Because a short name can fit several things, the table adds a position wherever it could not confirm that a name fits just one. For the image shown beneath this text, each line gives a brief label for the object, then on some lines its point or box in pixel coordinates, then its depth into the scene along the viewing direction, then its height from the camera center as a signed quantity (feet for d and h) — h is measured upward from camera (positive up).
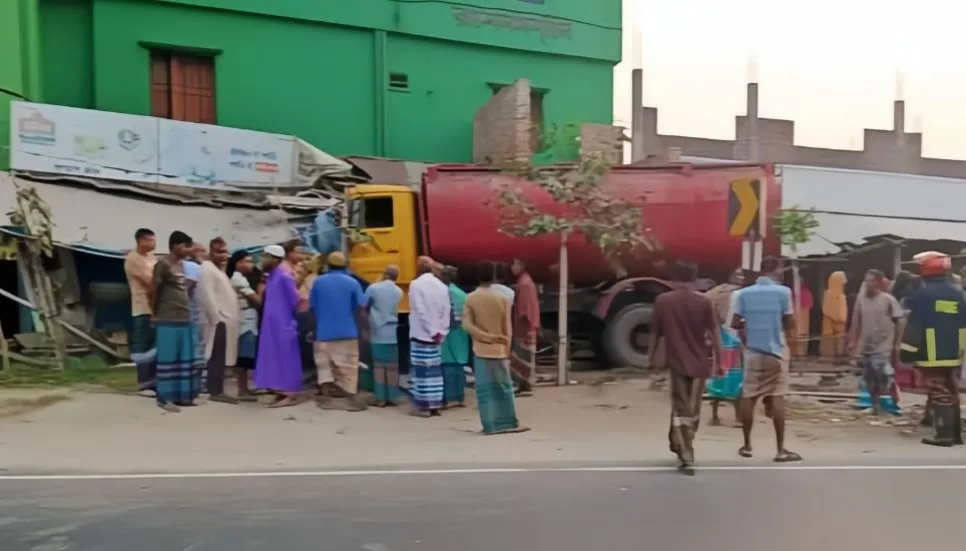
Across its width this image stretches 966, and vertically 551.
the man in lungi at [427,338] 31.53 -3.53
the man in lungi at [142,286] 31.76 -1.67
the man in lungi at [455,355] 33.17 -4.34
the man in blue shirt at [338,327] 31.96 -3.14
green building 55.21 +11.98
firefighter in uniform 28.63 -3.30
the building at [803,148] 152.25 +15.90
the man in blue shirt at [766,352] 25.68 -3.27
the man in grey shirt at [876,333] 32.89 -3.50
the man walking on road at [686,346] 24.11 -2.95
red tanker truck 42.29 +0.11
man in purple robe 32.24 -3.47
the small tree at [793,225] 41.19 +0.66
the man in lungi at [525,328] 37.86 -3.78
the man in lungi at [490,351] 29.07 -3.64
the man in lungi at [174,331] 30.78 -3.17
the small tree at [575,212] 38.24 +1.23
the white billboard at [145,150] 45.80 +5.00
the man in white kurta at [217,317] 31.83 -2.80
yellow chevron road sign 30.53 +1.18
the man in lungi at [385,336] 32.73 -3.57
